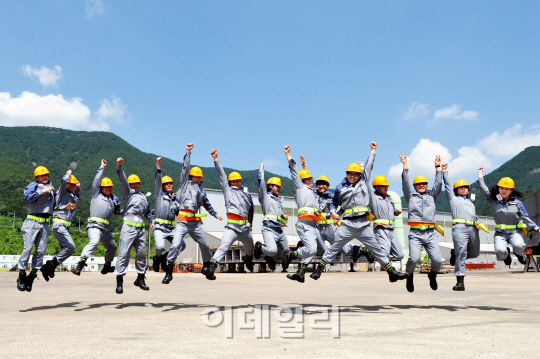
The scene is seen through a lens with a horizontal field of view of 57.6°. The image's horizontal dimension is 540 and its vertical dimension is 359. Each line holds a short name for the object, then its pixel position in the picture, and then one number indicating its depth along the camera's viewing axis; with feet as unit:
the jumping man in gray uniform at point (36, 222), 35.14
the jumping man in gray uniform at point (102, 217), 36.86
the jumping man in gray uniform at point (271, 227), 37.73
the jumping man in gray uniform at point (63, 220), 36.83
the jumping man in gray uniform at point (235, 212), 35.27
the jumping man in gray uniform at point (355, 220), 32.19
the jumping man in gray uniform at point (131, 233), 36.24
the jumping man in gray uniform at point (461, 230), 36.37
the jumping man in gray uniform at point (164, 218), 43.32
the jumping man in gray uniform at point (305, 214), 35.29
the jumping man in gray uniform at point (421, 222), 35.04
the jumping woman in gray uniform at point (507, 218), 37.09
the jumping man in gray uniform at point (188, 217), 35.29
